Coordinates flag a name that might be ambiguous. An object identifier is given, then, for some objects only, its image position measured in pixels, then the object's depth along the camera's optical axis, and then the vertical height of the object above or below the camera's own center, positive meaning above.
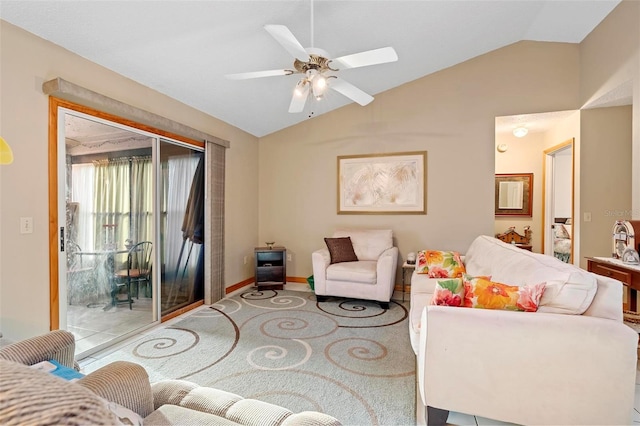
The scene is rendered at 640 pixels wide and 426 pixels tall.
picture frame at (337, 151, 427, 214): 4.29 +0.39
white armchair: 3.55 -0.77
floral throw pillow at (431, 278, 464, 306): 1.77 -0.51
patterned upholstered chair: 0.40 -0.55
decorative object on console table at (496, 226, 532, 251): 4.99 -0.47
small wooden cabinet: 4.45 -0.88
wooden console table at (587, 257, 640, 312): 2.34 -0.53
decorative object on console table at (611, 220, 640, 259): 2.46 -0.23
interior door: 4.77 +0.16
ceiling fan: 1.87 +1.01
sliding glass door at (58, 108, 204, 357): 2.40 -0.19
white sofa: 1.42 -0.74
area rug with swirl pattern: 1.88 -1.20
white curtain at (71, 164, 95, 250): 2.43 +0.07
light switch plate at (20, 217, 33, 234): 2.00 -0.12
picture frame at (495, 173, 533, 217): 5.05 +0.27
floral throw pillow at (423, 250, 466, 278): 3.25 -0.62
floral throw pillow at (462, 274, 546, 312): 1.61 -0.48
